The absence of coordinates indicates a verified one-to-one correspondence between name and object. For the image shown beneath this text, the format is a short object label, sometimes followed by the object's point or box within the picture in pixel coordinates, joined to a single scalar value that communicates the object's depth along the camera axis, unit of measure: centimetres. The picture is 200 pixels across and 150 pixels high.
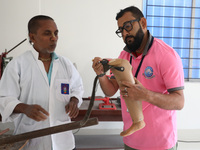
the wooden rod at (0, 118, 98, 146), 68
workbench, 184
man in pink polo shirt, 89
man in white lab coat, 103
